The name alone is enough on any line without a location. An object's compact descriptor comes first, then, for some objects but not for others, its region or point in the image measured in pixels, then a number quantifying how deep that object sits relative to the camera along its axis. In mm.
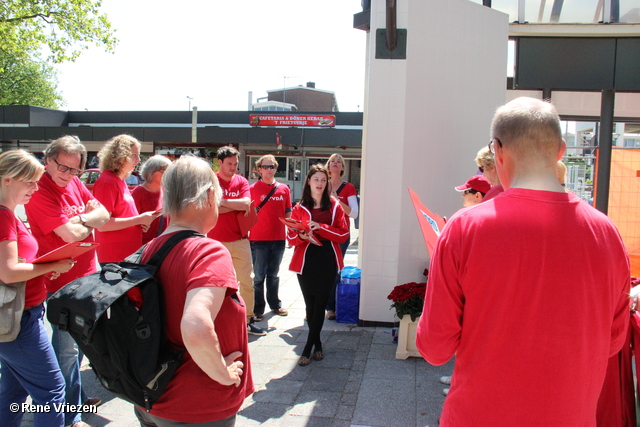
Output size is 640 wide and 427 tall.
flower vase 4457
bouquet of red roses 4414
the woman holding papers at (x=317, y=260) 4492
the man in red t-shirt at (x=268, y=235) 5715
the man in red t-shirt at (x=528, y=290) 1421
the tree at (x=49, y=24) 14711
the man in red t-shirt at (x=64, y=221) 3061
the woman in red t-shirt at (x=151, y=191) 4227
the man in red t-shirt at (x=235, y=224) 5102
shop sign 26328
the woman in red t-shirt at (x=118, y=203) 3756
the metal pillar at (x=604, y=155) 6316
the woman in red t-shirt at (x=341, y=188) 6156
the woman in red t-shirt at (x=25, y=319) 2566
